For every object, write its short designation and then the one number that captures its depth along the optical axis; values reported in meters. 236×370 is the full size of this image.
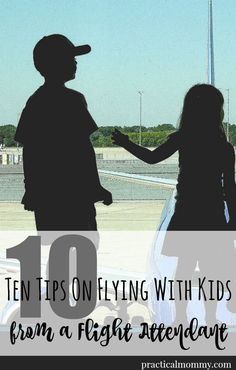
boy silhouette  3.54
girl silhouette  3.72
